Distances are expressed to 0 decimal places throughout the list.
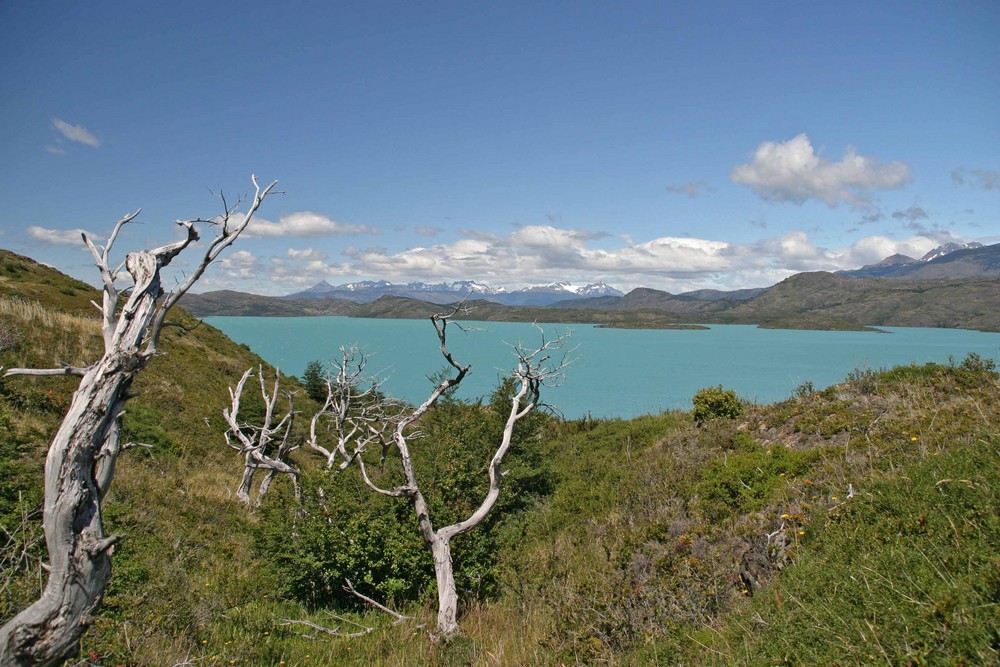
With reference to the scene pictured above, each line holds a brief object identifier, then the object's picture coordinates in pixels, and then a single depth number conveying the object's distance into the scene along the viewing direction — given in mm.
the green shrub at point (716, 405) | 15141
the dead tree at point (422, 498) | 7748
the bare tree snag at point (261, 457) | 13258
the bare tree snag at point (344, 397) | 13305
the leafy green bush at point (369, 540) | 8773
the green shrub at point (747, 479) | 8805
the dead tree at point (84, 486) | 3488
